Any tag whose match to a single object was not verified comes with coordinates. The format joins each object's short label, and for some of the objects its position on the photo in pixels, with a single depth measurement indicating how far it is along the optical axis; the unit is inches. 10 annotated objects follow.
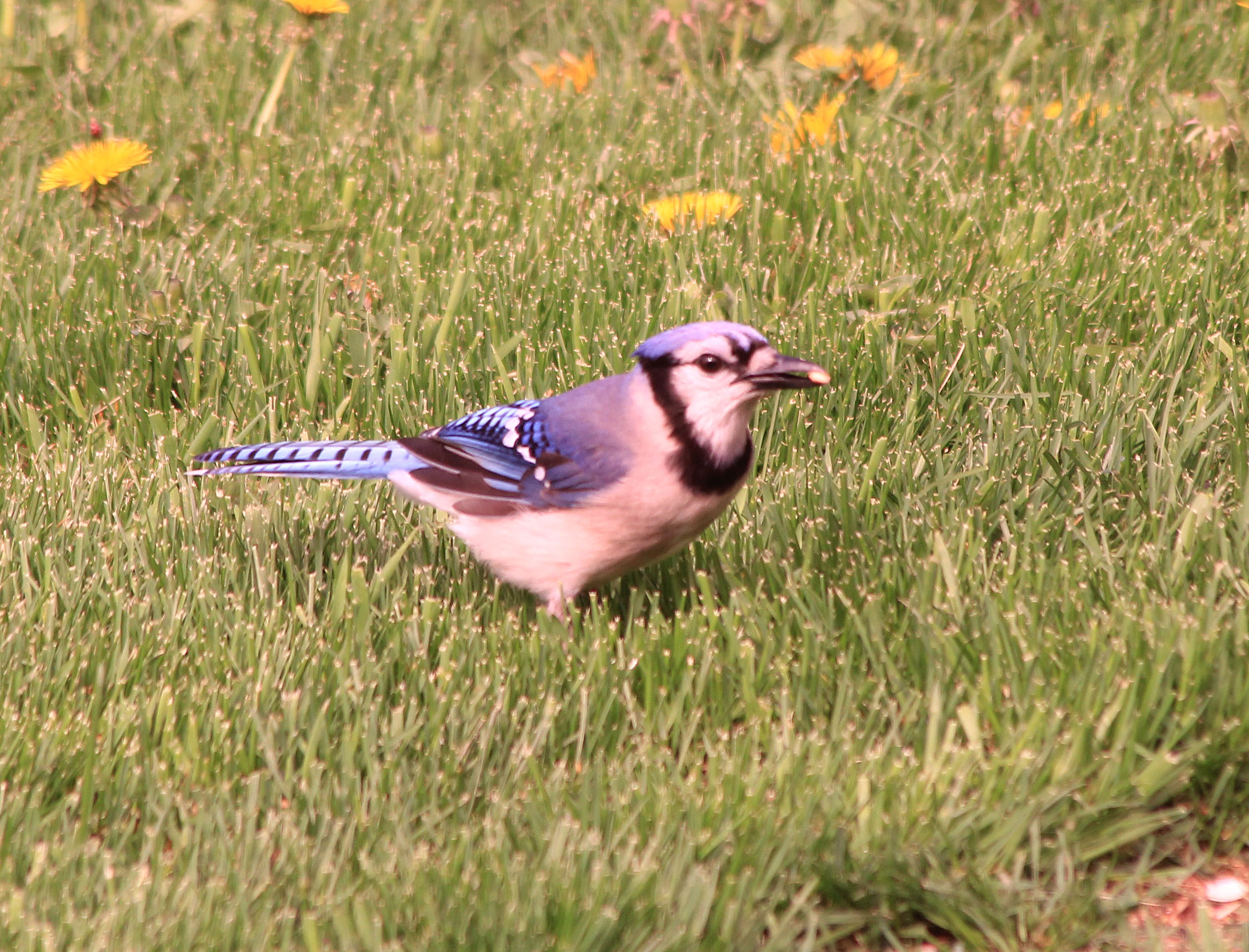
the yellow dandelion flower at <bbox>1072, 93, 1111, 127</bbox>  447.2
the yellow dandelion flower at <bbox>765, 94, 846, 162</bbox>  444.8
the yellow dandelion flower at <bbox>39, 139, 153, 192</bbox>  402.6
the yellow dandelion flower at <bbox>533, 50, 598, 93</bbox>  495.5
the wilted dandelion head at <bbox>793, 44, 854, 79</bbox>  478.0
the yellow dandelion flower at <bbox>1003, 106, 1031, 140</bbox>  451.8
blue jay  274.5
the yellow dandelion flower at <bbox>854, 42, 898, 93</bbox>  477.7
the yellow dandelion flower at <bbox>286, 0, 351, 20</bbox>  449.7
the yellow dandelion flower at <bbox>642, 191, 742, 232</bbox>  410.0
